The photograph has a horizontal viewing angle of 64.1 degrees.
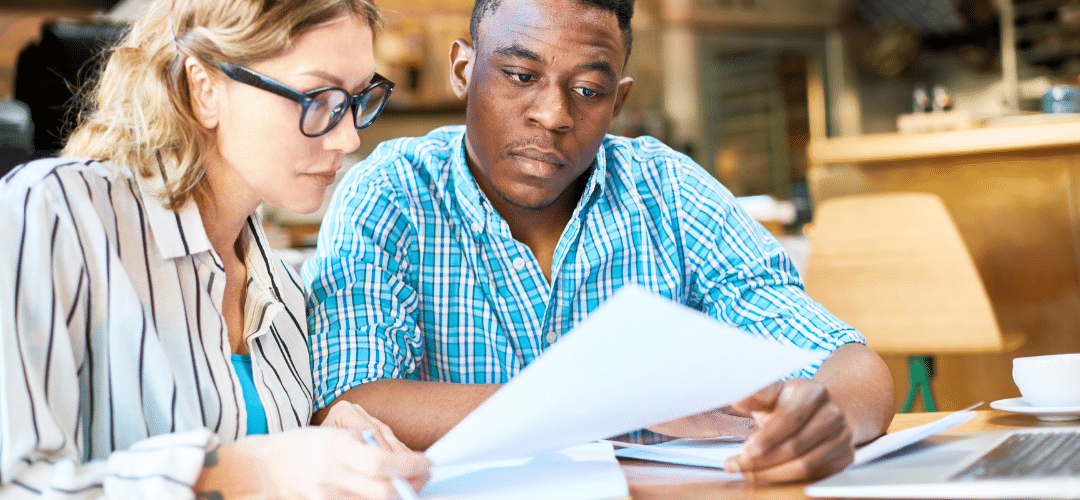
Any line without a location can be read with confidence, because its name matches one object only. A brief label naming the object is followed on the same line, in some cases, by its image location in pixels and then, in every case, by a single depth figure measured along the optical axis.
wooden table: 0.67
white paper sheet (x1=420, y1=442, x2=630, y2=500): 0.66
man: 1.08
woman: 0.63
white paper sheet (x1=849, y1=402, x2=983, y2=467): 0.75
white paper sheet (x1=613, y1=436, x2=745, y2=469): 0.76
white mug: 0.93
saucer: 0.89
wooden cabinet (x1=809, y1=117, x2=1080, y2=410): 2.44
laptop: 0.58
